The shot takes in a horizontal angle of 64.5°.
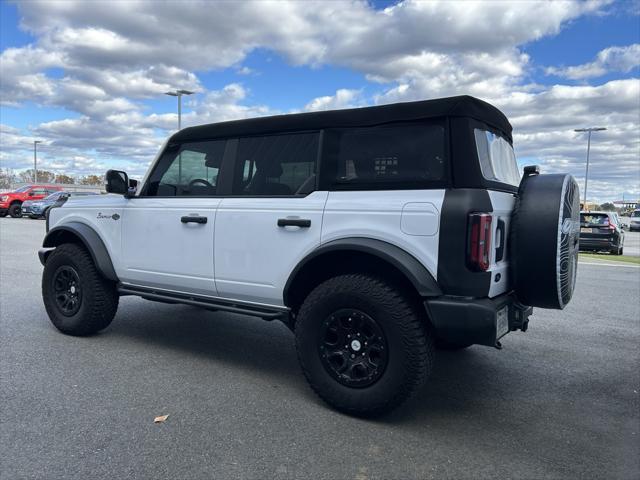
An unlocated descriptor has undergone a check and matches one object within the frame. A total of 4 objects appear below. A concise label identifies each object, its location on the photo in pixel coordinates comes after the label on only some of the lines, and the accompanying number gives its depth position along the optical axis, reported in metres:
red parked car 27.00
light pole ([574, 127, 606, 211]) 36.33
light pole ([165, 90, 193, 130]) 29.50
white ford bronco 3.04
